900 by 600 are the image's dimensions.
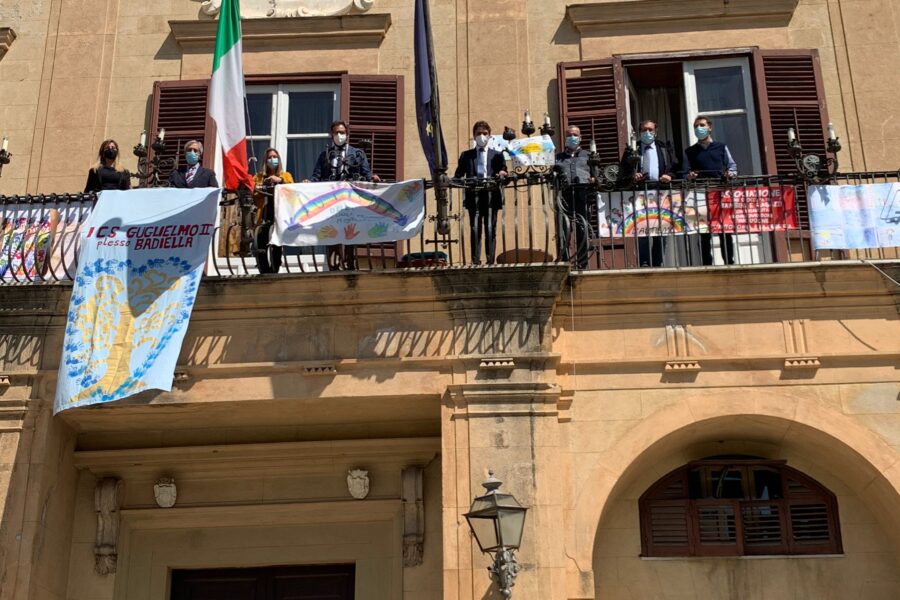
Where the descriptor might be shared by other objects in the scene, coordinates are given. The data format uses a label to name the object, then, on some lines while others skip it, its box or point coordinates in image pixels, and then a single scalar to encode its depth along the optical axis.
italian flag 11.08
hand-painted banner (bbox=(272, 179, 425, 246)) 10.44
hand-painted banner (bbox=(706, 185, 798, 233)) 10.62
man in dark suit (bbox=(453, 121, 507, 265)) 10.60
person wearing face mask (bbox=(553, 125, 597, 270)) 10.59
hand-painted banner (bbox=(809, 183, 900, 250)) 10.41
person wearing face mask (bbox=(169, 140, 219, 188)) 11.45
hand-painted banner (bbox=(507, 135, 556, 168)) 11.29
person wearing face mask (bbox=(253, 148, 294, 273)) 10.70
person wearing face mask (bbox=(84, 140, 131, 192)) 11.31
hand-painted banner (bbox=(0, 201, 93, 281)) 10.82
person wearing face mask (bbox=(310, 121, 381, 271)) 10.96
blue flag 10.54
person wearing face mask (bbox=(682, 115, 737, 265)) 10.93
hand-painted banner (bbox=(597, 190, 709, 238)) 10.69
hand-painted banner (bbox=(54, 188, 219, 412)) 10.05
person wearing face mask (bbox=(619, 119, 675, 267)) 10.78
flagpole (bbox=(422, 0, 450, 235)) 10.38
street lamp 8.88
